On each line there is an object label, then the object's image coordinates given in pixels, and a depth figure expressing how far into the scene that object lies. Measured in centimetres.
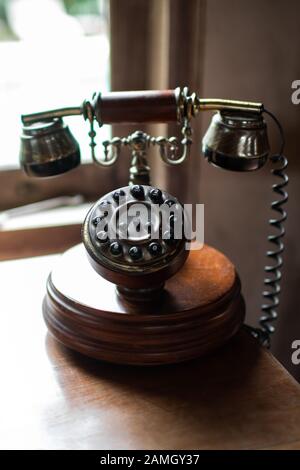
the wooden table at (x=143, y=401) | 74
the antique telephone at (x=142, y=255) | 84
